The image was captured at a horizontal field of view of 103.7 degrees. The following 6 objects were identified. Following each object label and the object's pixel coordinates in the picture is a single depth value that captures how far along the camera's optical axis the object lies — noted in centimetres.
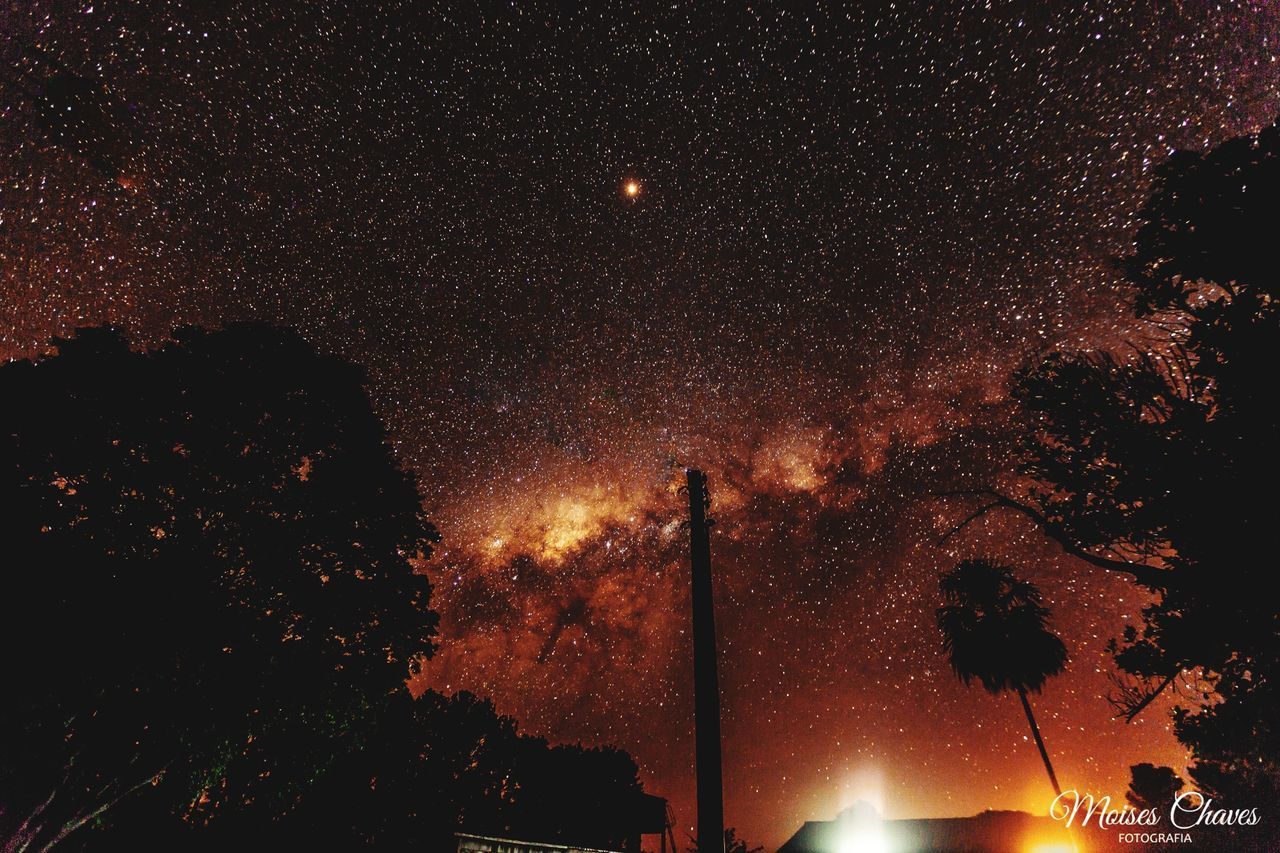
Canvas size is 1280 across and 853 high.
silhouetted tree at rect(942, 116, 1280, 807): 855
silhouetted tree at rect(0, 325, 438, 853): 906
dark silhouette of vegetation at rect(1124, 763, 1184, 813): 4638
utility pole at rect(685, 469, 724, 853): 614
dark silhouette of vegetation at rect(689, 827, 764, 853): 4397
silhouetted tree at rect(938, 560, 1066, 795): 2383
